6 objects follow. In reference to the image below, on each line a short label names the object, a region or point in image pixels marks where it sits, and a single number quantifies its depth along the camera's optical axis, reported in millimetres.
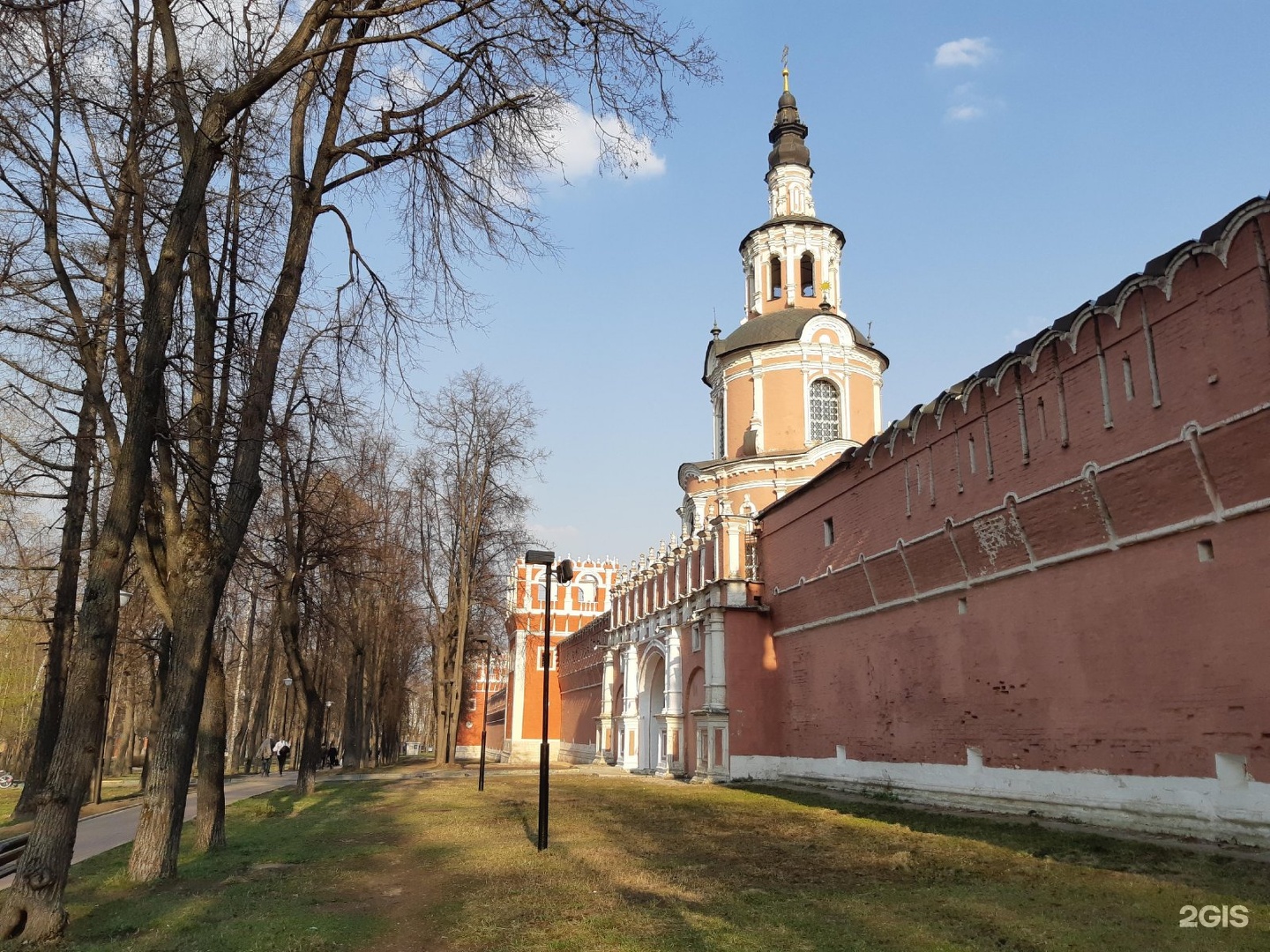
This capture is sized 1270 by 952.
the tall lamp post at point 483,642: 26420
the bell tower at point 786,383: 33906
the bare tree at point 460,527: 31109
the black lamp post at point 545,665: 10961
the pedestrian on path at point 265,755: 33494
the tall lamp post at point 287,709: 42031
